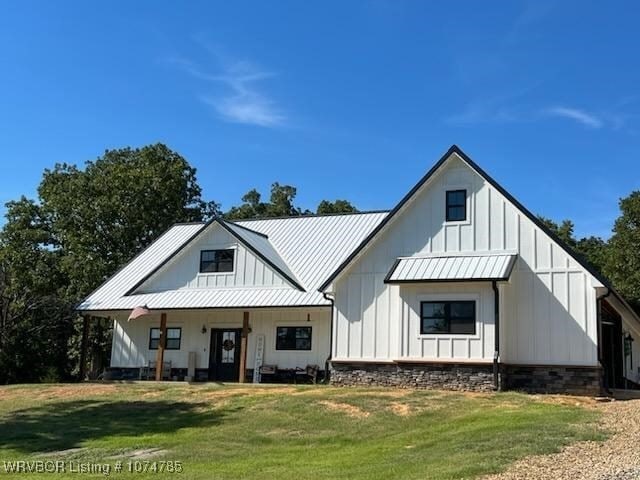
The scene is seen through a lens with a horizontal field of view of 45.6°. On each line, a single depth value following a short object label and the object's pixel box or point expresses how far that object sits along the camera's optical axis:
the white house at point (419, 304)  21.17
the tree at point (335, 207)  55.38
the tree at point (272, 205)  55.75
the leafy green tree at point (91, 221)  41.00
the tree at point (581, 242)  49.19
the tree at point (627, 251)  38.16
